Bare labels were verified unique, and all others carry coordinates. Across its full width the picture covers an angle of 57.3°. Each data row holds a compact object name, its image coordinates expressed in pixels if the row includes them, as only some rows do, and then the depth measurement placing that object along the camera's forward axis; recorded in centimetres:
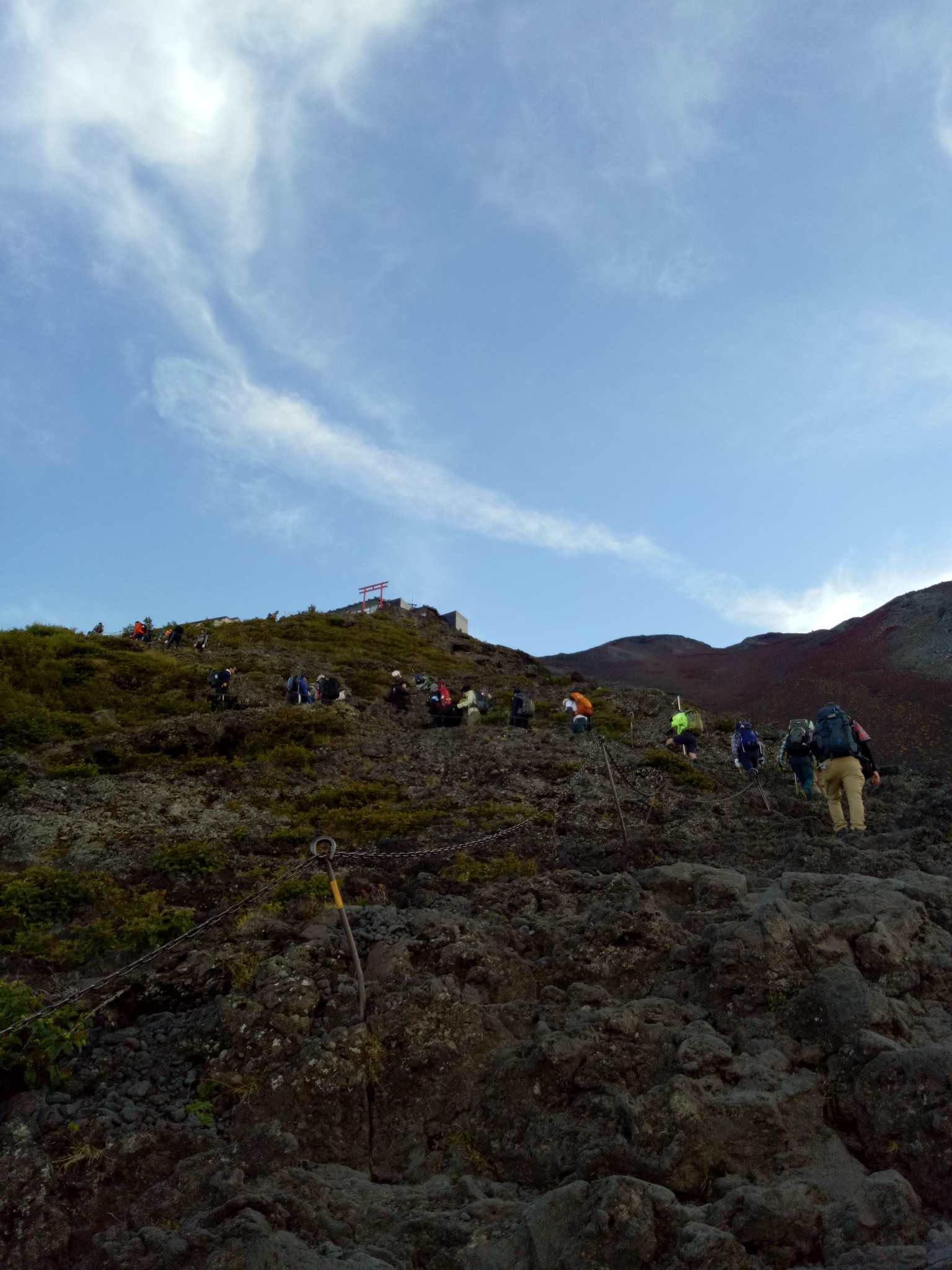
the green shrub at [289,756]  2094
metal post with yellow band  773
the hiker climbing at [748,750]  1950
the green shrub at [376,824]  1574
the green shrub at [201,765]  1975
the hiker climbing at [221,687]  2734
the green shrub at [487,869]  1243
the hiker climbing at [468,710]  2672
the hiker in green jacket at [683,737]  2198
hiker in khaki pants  1379
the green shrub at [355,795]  1808
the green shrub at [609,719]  2722
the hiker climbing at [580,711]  2525
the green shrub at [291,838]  1498
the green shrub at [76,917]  1045
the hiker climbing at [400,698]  2864
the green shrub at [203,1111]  708
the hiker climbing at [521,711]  2581
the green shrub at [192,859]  1324
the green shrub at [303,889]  1178
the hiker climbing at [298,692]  2792
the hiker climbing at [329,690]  2827
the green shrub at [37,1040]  749
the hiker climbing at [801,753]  1656
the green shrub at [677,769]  1914
